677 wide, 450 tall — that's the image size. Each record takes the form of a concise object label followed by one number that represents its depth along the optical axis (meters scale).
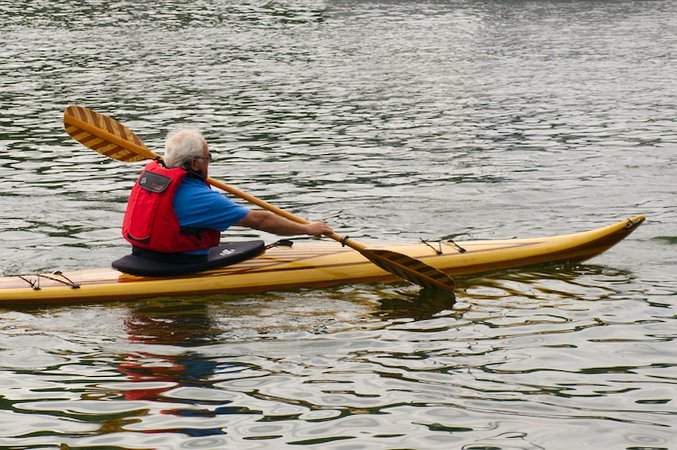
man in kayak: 17.89
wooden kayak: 18.45
